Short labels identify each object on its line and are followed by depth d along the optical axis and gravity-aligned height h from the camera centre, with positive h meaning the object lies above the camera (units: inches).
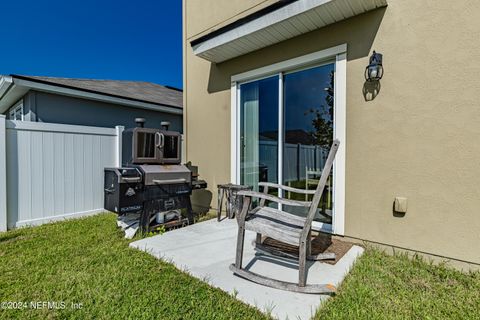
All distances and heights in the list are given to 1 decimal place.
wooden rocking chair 85.4 -27.2
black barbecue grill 138.2 -13.8
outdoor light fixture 118.3 +43.1
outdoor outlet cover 113.9 -22.5
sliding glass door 143.4 +18.0
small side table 165.6 -27.5
